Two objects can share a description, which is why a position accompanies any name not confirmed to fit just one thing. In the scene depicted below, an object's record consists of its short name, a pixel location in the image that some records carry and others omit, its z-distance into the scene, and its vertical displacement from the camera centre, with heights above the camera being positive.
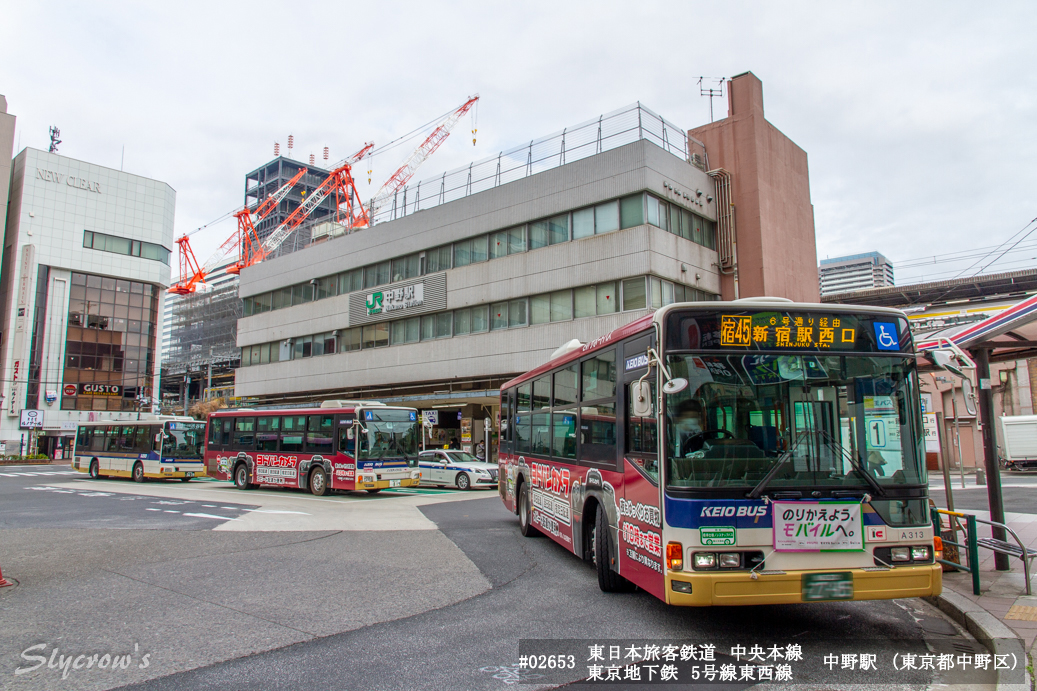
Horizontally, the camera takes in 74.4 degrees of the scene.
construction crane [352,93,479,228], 80.50 +36.54
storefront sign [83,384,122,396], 63.25 +4.04
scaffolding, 103.19 +15.94
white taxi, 24.36 -1.42
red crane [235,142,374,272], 103.56 +38.61
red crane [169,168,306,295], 105.31 +28.90
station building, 27.67 +7.78
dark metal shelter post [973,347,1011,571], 8.04 -0.37
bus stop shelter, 7.83 +0.99
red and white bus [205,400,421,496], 19.59 -0.49
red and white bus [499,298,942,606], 5.44 -0.24
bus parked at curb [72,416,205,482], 28.08 -0.70
